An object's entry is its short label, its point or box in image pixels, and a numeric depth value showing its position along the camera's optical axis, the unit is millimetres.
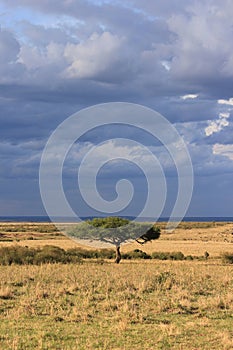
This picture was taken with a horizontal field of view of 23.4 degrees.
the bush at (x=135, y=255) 53312
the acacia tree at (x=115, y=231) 49281
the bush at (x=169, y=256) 53344
